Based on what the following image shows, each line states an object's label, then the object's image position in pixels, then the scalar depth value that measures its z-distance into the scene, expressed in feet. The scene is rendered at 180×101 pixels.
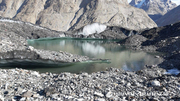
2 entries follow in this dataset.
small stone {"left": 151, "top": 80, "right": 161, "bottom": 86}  30.00
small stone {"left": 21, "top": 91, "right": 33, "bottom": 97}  23.82
